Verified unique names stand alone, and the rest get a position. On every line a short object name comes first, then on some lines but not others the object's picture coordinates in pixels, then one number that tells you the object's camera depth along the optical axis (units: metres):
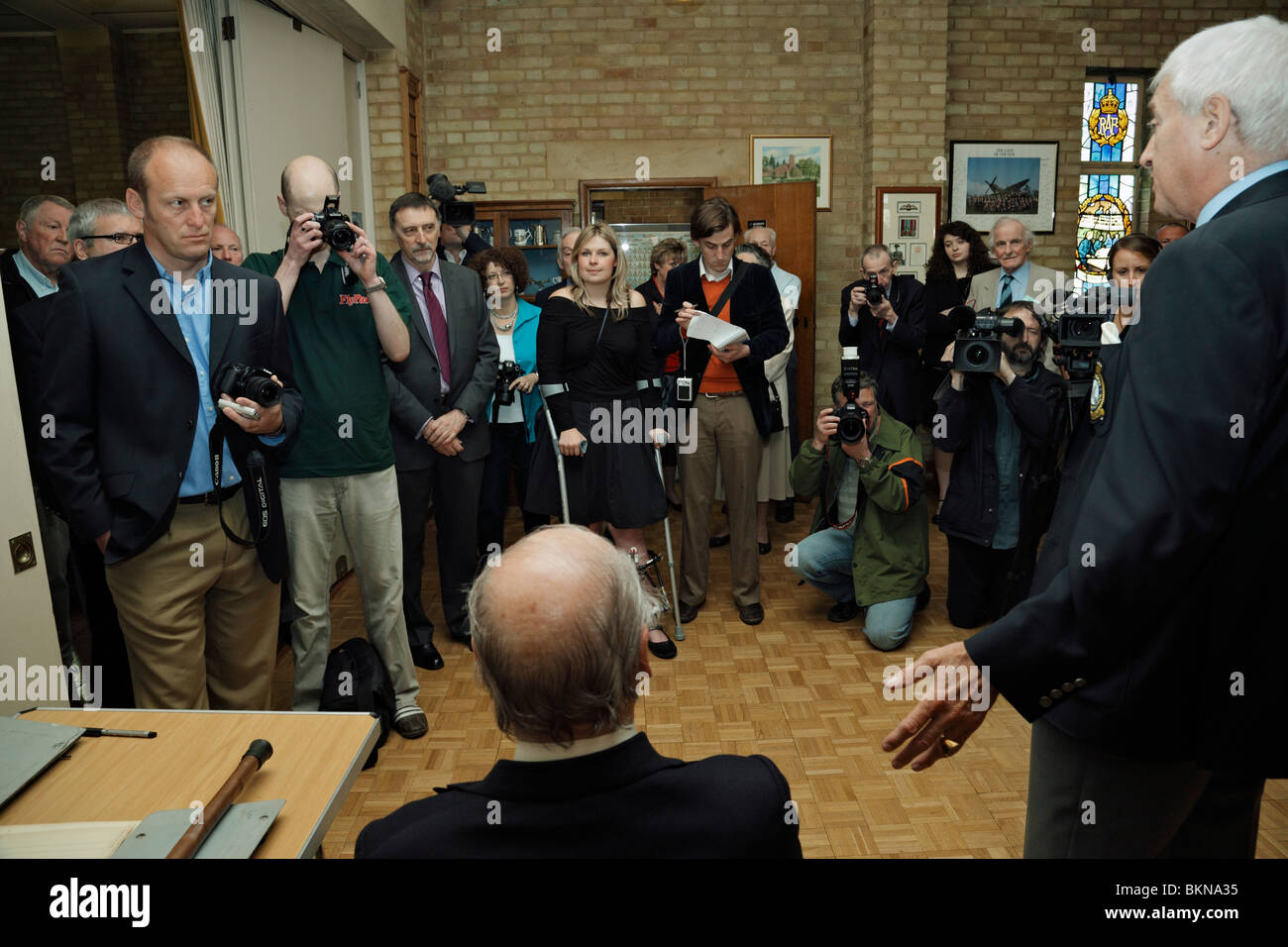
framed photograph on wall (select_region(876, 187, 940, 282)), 6.71
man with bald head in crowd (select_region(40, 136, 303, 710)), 2.12
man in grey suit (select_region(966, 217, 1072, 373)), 4.78
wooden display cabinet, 6.83
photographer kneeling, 3.60
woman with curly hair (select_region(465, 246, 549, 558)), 4.36
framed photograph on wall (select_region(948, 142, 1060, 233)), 6.94
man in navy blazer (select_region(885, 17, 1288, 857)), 1.05
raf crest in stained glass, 7.06
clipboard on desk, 1.32
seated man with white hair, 0.92
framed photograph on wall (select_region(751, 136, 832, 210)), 6.84
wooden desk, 1.29
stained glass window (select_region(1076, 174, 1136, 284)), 7.23
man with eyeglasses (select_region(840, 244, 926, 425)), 5.31
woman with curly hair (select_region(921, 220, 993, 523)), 5.40
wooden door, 6.53
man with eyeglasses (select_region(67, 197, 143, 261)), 3.14
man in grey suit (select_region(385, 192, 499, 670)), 3.35
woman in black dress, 3.71
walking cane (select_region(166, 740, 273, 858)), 1.14
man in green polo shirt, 2.76
